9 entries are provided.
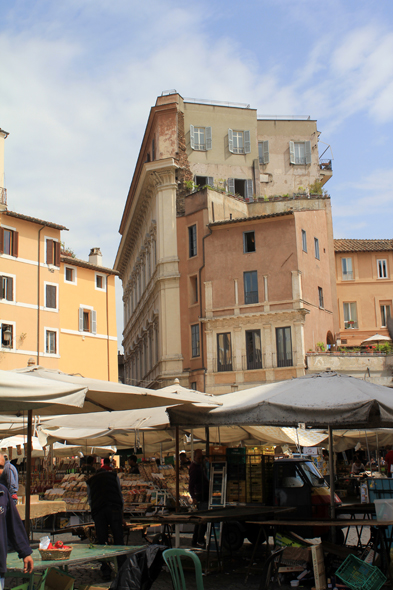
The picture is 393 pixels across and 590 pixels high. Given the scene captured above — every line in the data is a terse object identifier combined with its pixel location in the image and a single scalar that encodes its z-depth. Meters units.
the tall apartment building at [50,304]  36.44
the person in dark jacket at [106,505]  8.86
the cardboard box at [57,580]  5.97
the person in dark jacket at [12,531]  4.79
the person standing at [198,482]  12.54
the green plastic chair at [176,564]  5.51
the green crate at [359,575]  7.31
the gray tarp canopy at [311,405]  7.92
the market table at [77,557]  5.56
